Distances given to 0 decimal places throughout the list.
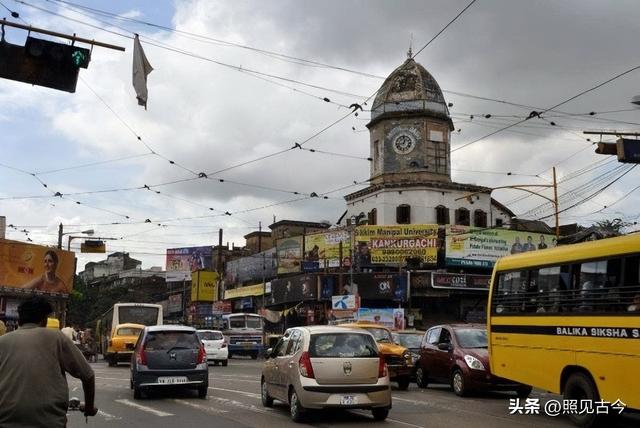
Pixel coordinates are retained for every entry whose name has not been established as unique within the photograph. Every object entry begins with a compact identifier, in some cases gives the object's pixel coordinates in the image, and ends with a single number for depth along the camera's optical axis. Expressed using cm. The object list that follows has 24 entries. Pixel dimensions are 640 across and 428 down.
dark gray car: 1466
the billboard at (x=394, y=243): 4712
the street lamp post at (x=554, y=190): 2567
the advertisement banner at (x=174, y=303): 8219
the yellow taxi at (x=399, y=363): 1714
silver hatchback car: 1082
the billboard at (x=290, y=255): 5362
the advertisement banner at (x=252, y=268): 5753
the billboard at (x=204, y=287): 7450
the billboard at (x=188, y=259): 7969
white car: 2955
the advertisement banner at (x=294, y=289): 4753
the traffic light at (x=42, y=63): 1056
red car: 1499
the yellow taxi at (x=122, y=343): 2823
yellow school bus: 952
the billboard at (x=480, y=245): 4719
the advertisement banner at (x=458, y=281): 4497
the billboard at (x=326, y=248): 4875
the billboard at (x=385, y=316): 4178
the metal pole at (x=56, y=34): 1024
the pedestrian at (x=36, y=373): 431
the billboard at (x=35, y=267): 4041
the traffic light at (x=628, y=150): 1605
